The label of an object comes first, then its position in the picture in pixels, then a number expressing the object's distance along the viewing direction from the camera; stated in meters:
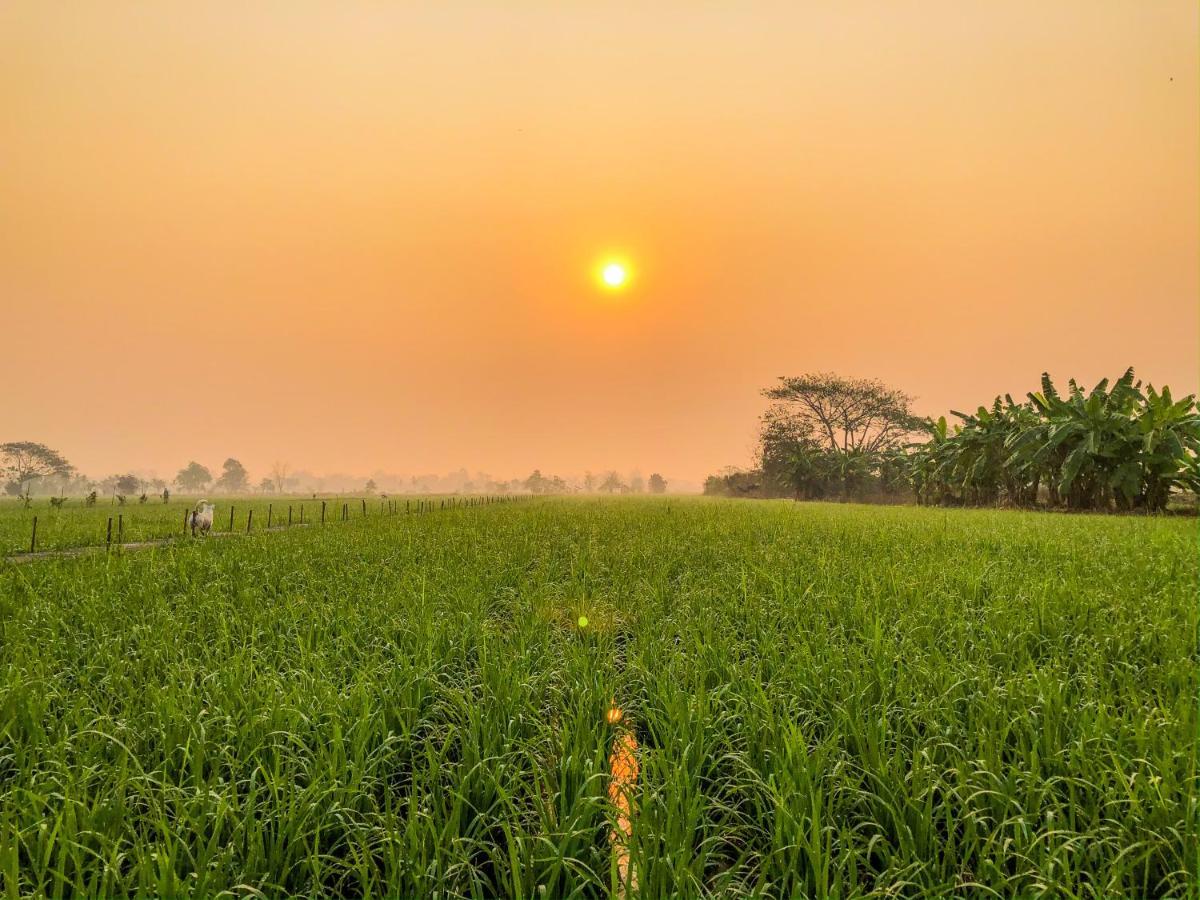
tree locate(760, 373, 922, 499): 50.81
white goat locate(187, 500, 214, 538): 15.77
